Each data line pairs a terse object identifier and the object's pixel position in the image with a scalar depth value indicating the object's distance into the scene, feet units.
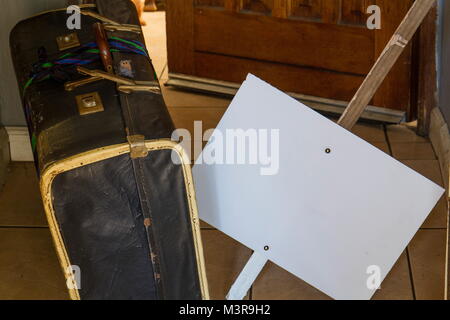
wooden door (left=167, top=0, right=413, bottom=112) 8.38
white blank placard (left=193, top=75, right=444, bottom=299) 5.36
